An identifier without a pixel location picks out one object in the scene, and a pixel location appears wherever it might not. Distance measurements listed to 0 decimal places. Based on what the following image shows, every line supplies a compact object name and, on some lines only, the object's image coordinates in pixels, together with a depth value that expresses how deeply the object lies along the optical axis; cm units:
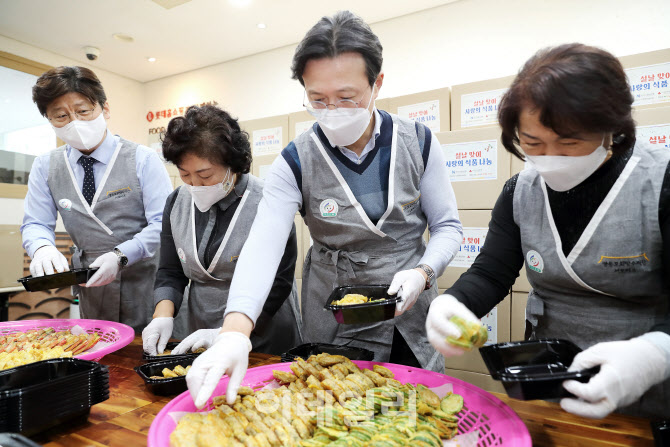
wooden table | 99
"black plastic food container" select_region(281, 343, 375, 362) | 150
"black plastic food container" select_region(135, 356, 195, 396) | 129
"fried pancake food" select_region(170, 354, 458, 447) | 98
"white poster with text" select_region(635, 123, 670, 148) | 236
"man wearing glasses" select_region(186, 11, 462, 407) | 149
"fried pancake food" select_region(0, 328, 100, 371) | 142
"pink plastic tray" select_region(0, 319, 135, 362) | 174
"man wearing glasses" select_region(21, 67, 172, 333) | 229
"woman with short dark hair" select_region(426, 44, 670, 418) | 95
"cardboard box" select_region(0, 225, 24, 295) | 483
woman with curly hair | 191
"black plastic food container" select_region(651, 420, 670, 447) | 88
